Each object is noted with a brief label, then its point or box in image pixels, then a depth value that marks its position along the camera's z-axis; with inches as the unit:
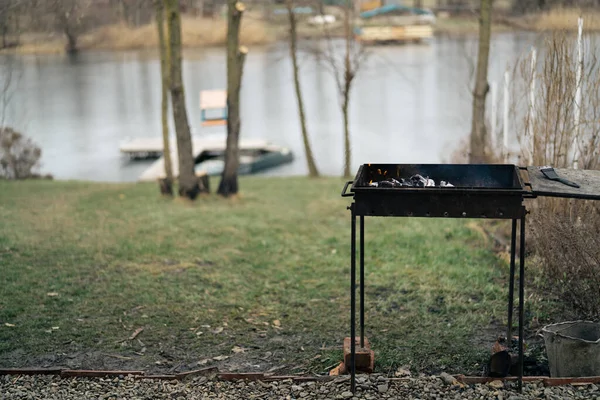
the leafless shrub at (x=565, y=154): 191.3
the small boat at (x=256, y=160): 824.3
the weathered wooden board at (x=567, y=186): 149.5
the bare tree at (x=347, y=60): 575.8
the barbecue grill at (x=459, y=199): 149.0
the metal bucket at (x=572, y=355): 161.2
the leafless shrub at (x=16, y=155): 616.4
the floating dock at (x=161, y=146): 871.1
